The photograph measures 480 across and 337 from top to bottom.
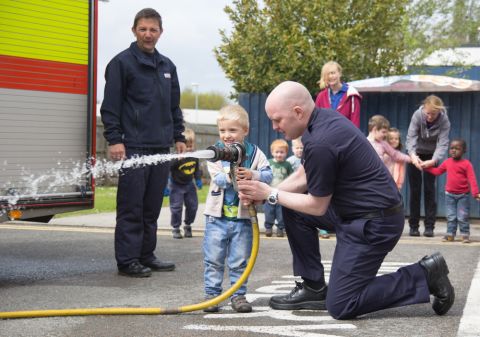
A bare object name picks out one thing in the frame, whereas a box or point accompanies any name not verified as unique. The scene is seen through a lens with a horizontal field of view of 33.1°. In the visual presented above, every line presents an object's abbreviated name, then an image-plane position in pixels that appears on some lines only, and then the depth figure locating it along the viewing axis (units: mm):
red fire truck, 6516
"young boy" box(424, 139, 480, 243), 10078
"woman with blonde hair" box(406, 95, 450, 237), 10445
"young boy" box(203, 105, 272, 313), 5641
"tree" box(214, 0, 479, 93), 15633
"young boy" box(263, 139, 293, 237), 10562
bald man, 5145
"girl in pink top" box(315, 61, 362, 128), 9766
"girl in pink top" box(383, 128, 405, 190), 10570
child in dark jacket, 10281
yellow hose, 5316
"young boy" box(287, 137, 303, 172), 10789
